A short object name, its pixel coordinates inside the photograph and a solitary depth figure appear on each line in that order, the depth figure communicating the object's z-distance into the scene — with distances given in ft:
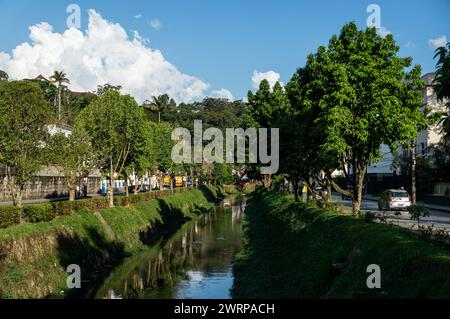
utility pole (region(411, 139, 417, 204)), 187.34
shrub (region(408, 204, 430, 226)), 75.92
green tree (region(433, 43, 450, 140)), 36.99
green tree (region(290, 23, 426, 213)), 87.81
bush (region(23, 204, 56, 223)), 94.94
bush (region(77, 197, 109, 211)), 121.57
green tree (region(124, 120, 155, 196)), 172.01
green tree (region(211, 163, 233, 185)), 422.00
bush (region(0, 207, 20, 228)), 84.28
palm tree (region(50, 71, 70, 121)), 430.61
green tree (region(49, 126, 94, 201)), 140.07
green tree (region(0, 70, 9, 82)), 444.35
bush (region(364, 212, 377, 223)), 75.30
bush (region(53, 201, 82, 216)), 106.01
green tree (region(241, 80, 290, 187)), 224.29
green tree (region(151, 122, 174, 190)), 256.73
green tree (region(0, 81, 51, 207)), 103.24
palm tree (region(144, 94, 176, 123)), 492.08
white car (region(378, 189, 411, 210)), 155.22
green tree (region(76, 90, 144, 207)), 151.53
